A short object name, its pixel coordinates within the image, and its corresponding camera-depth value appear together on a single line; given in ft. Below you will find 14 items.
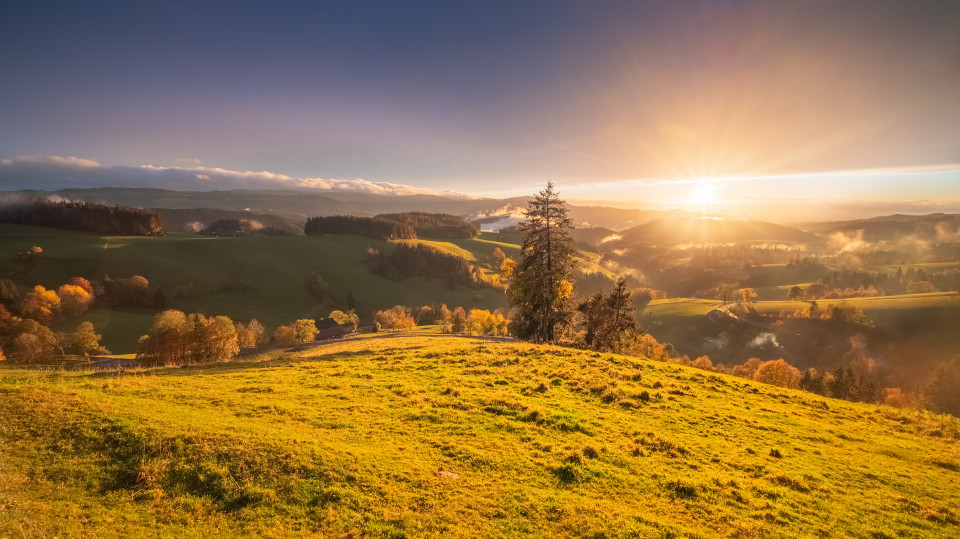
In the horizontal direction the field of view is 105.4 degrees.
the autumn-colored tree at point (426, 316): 480.64
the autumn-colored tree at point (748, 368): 332.39
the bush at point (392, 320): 386.11
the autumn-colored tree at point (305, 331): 273.95
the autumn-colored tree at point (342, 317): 362.57
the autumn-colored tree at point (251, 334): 276.62
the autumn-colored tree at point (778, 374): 283.16
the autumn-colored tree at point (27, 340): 242.99
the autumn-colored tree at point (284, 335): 292.77
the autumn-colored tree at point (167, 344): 171.01
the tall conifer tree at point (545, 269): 145.69
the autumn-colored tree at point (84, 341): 264.52
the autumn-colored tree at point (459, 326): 298.86
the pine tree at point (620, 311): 164.86
